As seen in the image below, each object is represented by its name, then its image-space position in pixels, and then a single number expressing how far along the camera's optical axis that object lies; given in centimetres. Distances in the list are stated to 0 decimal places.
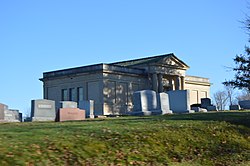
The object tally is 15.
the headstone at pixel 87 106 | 4109
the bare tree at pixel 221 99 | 12539
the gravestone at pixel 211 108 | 4397
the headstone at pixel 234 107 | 4369
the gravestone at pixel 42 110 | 2921
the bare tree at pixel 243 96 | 12189
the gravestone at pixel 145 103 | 2761
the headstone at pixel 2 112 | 2752
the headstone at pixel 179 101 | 3094
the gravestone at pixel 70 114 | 2350
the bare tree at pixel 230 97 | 12628
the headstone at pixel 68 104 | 3520
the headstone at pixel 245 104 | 4384
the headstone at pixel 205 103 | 4761
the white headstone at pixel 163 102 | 2830
